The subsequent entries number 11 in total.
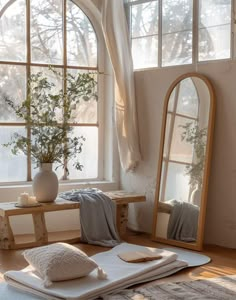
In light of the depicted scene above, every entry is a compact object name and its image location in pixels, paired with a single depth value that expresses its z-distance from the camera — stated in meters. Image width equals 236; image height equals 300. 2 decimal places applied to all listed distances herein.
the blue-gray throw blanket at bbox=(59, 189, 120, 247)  4.08
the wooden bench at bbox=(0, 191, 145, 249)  3.78
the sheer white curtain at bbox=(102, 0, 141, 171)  4.47
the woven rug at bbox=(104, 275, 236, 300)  2.77
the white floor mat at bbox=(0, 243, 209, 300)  2.77
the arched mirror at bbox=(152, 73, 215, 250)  3.97
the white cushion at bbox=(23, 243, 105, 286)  2.86
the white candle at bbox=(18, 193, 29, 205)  3.86
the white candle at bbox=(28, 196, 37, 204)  3.90
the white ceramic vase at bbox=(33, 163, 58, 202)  4.01
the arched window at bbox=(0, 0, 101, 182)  4.41
